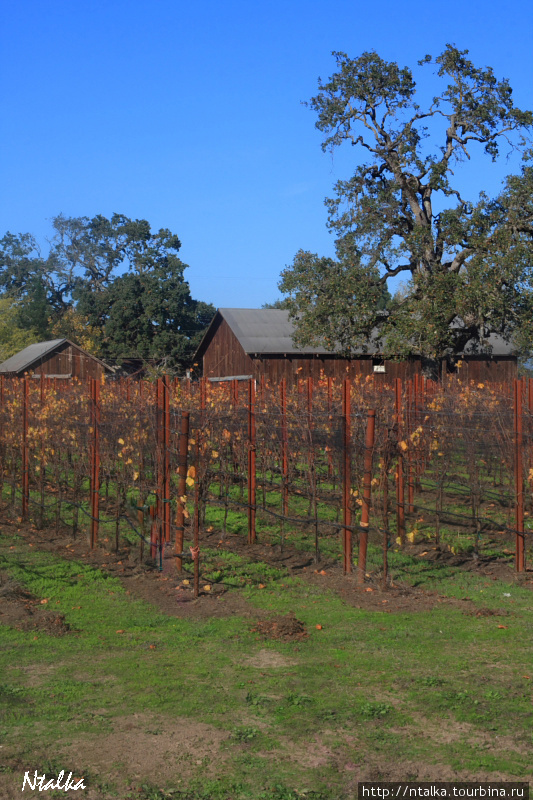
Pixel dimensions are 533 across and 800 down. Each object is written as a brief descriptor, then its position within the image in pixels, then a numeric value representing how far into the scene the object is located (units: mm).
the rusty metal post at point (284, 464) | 11273
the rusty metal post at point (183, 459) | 8344
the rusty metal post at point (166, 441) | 9492
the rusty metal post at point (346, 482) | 8781
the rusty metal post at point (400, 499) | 10031
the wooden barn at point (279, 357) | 34188
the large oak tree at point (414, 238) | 26141
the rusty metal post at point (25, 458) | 12602
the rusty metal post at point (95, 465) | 10362
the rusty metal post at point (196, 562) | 7906
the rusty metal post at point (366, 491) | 8398
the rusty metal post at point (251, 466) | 10461
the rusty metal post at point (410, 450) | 11441
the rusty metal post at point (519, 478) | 8680
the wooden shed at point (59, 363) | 43062
